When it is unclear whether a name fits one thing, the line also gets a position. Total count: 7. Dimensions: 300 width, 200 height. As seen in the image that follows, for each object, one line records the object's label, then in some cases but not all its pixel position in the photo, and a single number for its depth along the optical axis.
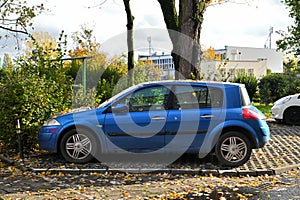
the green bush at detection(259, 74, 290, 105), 27.55
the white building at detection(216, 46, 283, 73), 75.88
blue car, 8.48
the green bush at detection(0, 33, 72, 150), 9.60
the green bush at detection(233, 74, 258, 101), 28.56
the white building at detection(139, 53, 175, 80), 61.09
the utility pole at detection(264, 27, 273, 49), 72.84
